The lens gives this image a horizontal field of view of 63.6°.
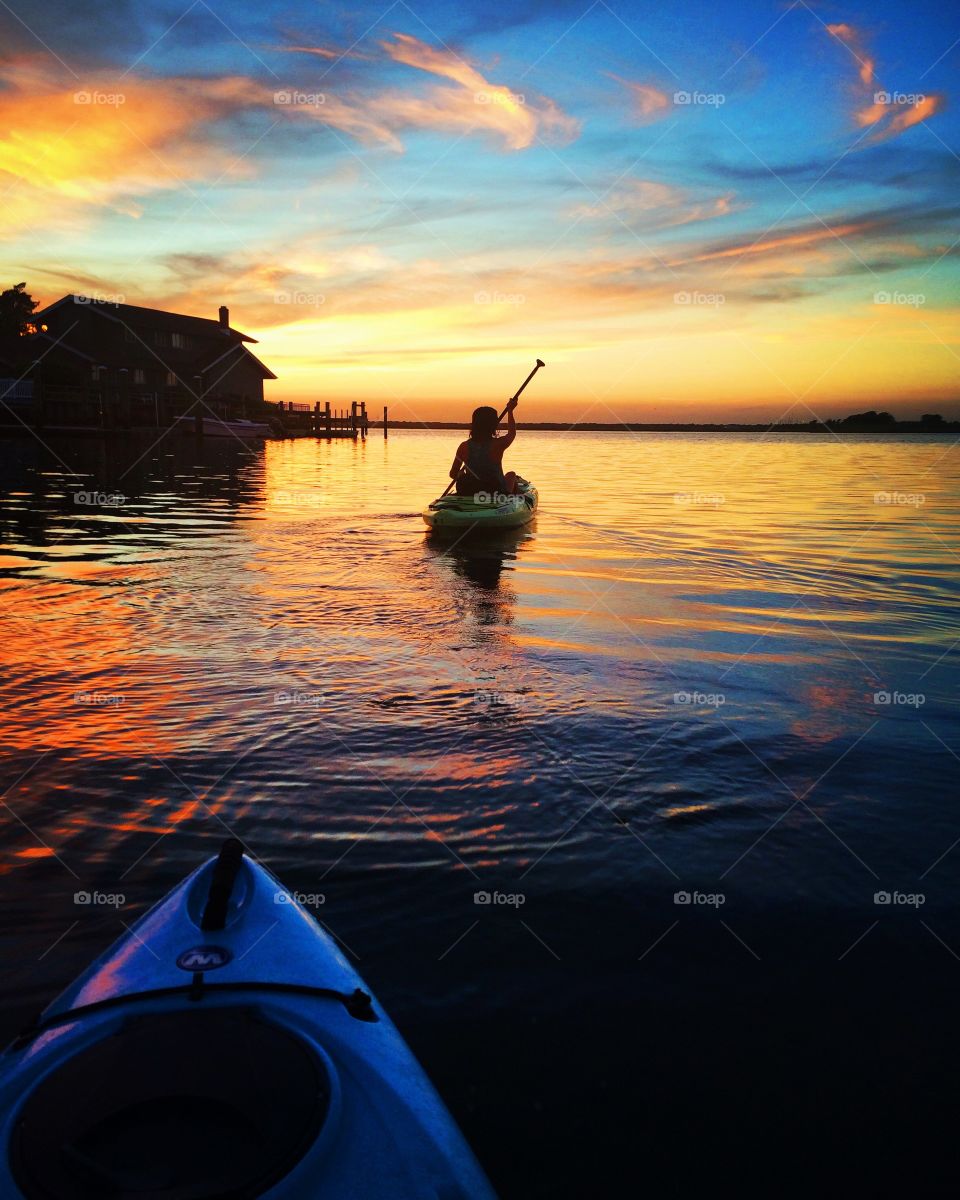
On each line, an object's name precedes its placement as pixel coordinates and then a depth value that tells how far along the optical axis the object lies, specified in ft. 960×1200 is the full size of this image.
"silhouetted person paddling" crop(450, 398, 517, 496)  53.42
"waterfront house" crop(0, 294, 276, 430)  134.62
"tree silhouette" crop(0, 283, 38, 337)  178.89
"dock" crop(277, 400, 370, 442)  220.64
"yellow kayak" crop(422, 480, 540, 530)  51.50
